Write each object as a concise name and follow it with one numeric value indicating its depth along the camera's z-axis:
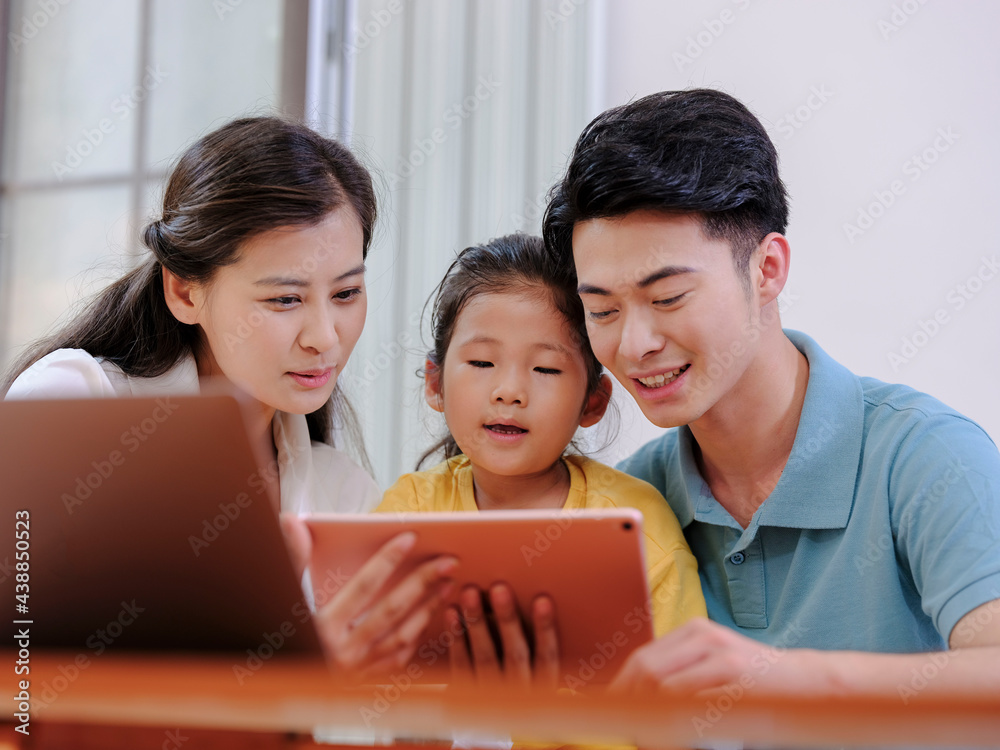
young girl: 1.46
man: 1.20
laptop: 0.68
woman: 1.39
